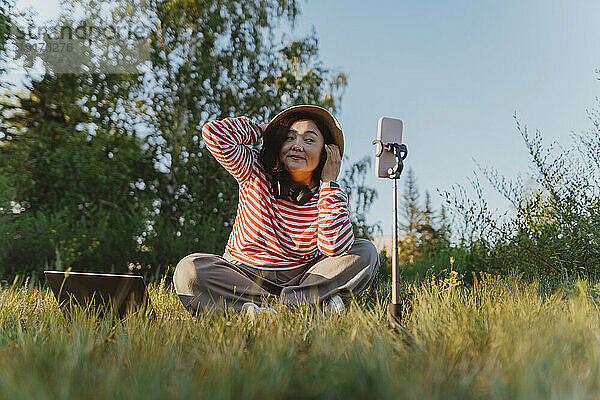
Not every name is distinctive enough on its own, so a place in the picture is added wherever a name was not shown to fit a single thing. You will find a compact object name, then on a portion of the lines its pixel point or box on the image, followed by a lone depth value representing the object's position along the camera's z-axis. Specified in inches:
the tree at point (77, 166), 197.8
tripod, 83.1
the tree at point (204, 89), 233.5
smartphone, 85.3
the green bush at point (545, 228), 144.3
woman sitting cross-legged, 107.0
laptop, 82.6
